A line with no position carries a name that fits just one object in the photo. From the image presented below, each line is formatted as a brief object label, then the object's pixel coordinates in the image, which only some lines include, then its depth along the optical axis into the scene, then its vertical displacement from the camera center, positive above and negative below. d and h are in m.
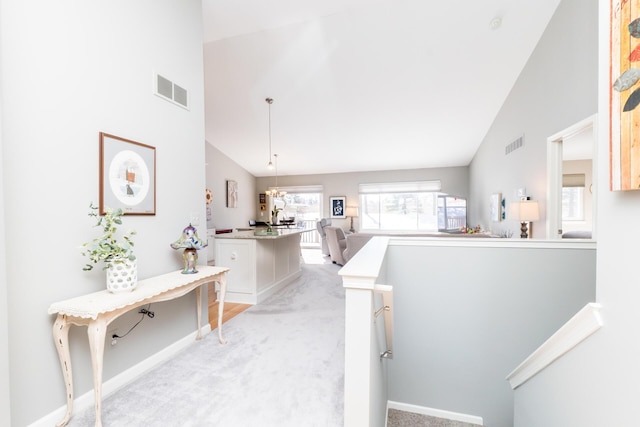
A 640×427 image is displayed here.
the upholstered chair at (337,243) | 6.04 -0.76
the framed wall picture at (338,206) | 8.48 +0.13
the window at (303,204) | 8.84 +0.22
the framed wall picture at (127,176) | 1.83 +0.26
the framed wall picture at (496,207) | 4.86 +0.04
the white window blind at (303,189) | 8.73 +0.72
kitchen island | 3.68 -0.75
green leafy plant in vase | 1.66 -0.26
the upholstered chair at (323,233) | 7.15 -0.62
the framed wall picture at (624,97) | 0.72 +0.31
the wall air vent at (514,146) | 3.98 +1.01
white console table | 1.47 -0.60
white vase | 1.69 -0.41
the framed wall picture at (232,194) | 7.65 +0.50
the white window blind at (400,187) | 7.89 +0.69
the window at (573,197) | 5.98 +0.28
